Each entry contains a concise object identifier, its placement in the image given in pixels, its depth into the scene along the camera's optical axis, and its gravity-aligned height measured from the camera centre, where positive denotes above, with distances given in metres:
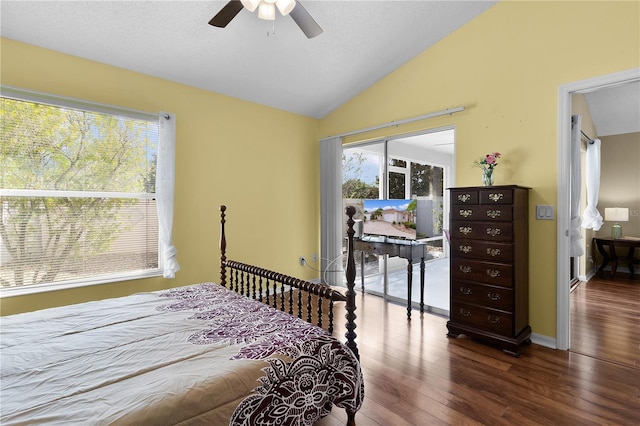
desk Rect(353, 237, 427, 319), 3.43 -0.47
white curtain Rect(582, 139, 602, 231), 5.03 +0.38
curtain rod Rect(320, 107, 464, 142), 3.26 +1.04
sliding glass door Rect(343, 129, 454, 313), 3.54 +0.08
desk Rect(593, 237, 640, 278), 4.80 -0.68
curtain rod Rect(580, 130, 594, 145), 4.56 +1.08
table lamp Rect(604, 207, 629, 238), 5.04 -0.15
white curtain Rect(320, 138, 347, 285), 4.49 -0.02
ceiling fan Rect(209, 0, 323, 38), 2.00 +1.33
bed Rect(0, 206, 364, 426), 1.06 -0.63
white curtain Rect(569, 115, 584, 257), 3.12 +0.21
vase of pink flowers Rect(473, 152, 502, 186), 2.82 +0.39
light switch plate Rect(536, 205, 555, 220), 2.69 -0.04
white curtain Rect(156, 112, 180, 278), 3.15 +0.20
